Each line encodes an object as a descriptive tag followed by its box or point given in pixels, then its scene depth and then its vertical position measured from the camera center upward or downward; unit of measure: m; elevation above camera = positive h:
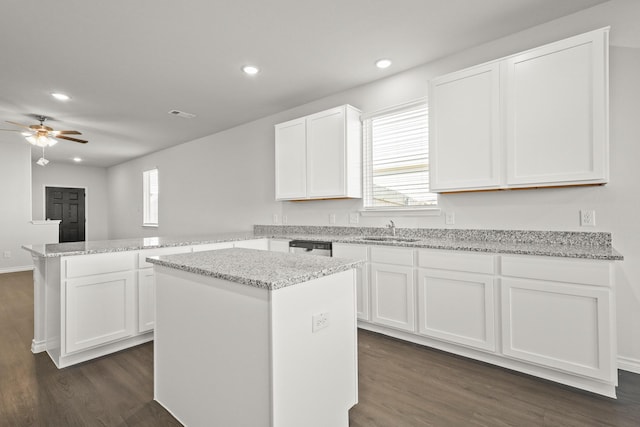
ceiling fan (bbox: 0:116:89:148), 4.41 +1.20
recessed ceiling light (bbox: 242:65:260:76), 3.19 +1.51
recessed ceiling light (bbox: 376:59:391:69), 3.05 +1.50
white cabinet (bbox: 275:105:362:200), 3.47 +0.70
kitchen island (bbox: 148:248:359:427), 1.23 -0.56
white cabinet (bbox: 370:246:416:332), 2.69 -0.66
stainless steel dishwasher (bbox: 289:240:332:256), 3.26 -0.34
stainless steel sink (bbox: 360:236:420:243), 3.16 -0.26
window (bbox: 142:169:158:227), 7.27 +0.46
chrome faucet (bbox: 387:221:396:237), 3.27 -0.14
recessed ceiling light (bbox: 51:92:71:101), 3.77 +1.49
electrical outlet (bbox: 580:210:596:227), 2.29 -0.05
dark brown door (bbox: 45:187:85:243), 8.40 +0.22
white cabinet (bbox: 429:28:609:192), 2.09 +0.70
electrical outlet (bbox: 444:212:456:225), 2.96 -0.04
